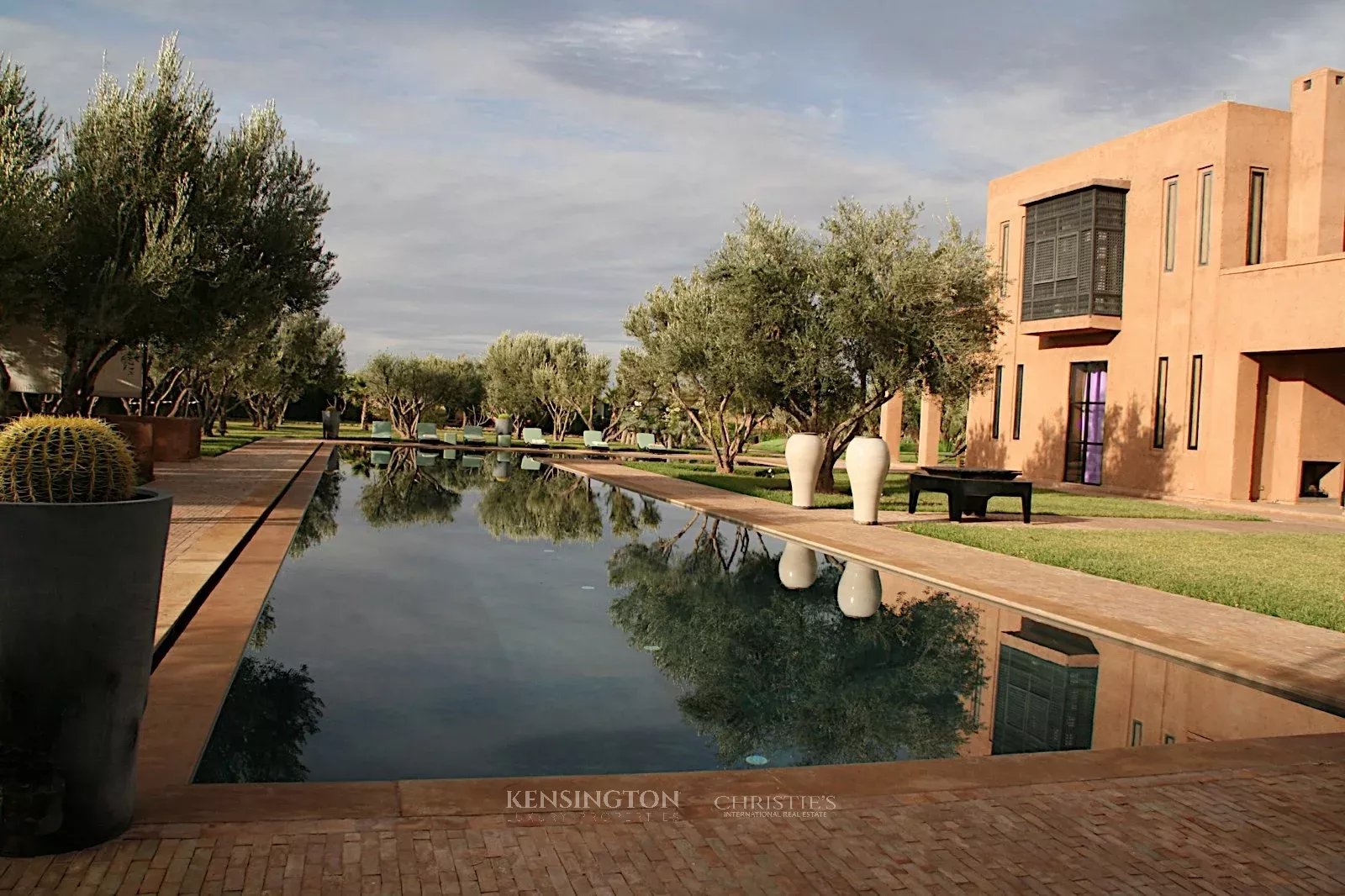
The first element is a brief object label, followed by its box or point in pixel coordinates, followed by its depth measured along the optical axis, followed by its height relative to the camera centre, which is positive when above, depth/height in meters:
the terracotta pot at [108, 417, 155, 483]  16.06 -0.45
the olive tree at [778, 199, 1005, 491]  15.74 +2.15
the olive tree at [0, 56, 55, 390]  12.88 +2.83
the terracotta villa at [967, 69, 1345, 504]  20.27 +3.46
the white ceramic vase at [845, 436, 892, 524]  13.73 -0.44
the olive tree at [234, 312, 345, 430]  34.22 +1.91
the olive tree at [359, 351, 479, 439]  41.47 +1.58
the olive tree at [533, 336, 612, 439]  40.31 +2.08
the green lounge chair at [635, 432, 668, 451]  35.94 -0.36
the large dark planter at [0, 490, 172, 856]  2.88 -0.79
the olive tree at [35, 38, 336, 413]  14.75 +2.98
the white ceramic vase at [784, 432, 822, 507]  15.88 -0.38
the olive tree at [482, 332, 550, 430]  42.53 +2.40
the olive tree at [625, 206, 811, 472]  16.73 +2.33
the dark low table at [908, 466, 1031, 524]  14.48 -0.59
